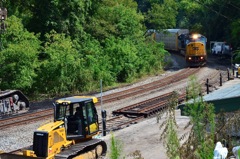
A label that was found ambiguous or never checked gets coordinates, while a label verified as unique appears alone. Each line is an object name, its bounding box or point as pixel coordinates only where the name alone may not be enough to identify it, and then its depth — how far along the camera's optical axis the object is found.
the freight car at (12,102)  24.02
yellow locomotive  45.41
